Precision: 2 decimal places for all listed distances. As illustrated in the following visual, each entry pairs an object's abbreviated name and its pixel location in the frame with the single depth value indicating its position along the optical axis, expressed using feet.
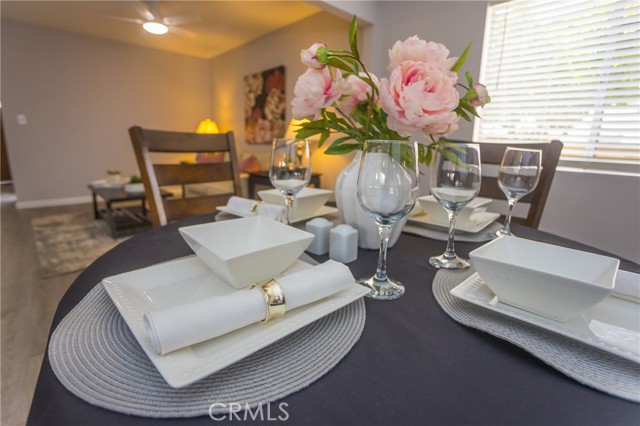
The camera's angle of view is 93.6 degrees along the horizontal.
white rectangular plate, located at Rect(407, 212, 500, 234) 2.75
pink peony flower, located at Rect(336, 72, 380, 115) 2.14
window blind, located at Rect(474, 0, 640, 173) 5.51
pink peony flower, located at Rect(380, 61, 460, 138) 1.74
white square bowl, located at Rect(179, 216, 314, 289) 1.50
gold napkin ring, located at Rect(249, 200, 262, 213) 2.76
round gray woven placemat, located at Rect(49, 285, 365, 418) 0.94
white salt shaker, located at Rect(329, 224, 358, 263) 2.12
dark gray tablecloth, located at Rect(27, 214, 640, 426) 0.92
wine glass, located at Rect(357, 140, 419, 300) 1.67
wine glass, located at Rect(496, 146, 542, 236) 2.77
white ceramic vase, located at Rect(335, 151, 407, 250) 2.37
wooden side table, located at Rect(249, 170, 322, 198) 10.52
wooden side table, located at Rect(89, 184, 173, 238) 9.62
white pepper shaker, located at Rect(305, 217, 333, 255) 2.25
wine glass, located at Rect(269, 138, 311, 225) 2.56
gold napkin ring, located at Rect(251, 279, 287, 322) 1.20
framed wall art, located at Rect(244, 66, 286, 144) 13.02
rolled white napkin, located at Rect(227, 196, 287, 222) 2.59
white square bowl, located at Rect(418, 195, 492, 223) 2.83
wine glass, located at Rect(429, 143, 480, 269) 2.04
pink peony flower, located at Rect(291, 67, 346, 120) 2.01
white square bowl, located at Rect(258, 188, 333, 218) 2.95
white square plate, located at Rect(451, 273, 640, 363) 1.19
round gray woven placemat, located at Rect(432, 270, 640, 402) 1.07
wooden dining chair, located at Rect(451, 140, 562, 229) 3.68
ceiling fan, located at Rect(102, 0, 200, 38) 8.60
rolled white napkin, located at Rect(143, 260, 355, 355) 0.98
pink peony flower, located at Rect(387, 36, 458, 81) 1.90
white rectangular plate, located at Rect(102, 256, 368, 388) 0.97
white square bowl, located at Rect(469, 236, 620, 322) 1.20
